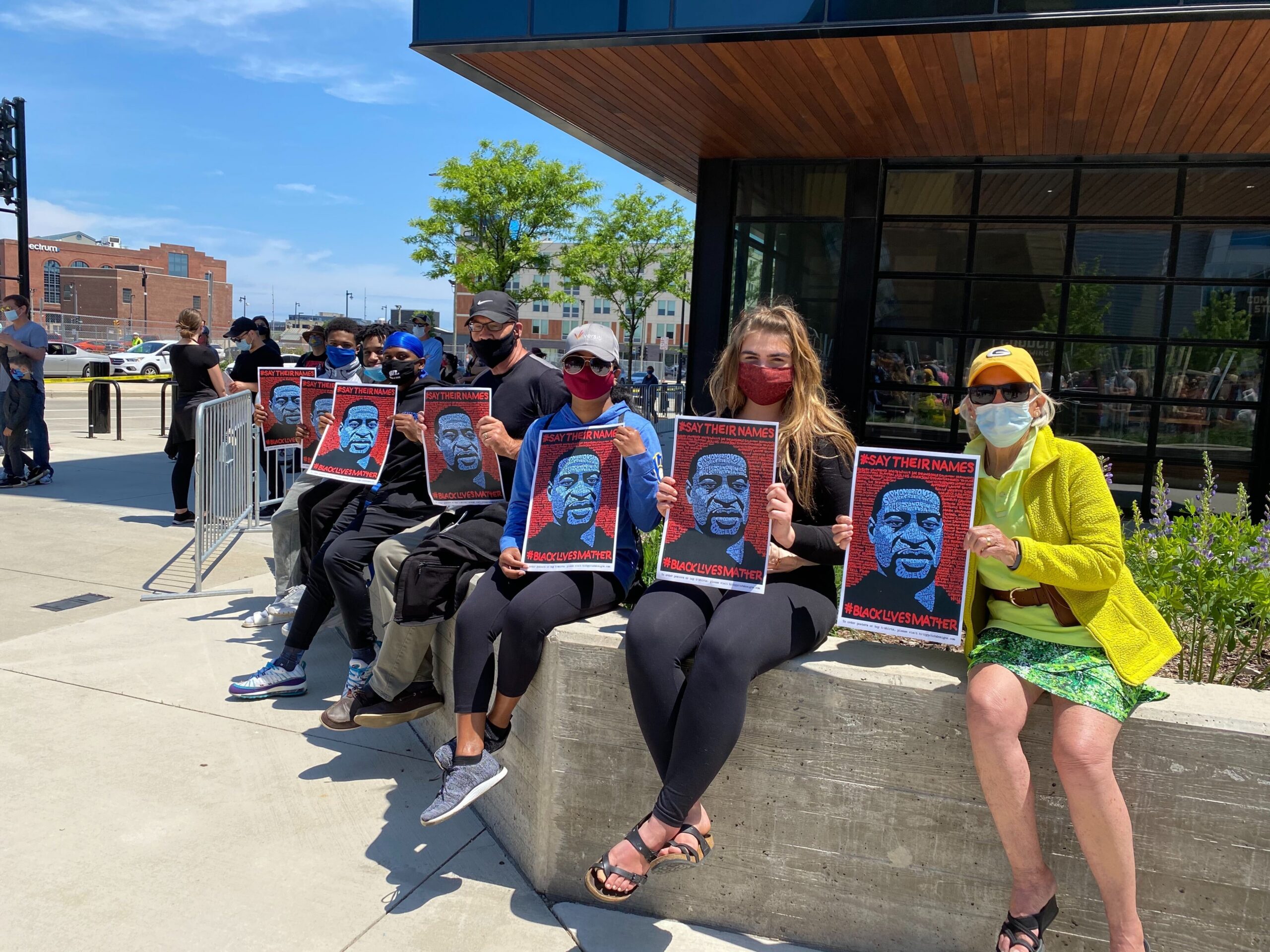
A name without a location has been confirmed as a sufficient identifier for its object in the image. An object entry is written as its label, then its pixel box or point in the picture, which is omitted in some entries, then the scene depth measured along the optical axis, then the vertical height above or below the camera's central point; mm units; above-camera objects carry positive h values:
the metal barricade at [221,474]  6492 -933
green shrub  3250 -664
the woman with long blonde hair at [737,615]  2697 -753
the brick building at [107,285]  96250 +7124
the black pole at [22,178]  15016 +2786
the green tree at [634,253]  40750 +5725
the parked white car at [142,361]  37375 -478
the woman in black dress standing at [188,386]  8820 -319
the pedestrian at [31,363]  10430 -233
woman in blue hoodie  3119 -809
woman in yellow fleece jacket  2451 -705
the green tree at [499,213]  34312 +6110
